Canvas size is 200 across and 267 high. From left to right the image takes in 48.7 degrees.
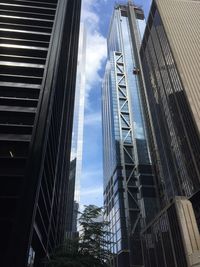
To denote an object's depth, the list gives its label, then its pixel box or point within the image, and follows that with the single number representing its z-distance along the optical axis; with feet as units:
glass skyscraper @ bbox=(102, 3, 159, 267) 248.69
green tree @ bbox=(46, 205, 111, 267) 55.70
